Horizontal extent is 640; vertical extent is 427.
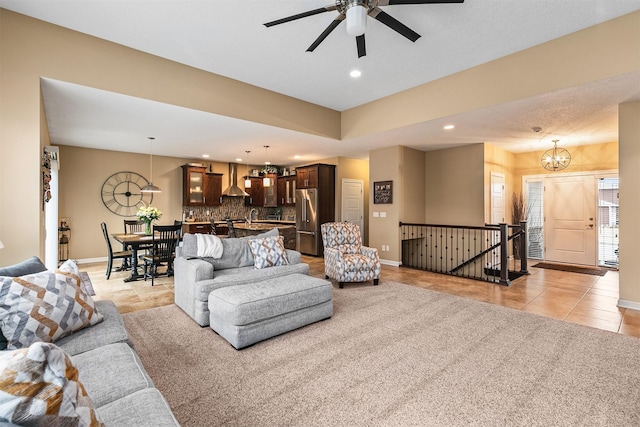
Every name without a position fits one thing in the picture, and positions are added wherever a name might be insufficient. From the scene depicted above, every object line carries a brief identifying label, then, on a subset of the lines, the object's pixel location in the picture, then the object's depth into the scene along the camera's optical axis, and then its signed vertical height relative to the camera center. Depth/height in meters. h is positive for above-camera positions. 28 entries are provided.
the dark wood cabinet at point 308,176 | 7.90 +0.93
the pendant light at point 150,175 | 6.23 +0.96
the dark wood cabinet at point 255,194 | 9.59 +0.54
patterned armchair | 4.81 -0.76
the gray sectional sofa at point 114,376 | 1.19 -0.80
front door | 6.77 -0.24
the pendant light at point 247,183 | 8.41 +0.78
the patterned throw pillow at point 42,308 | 1.63 -0.56
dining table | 5.06 -0.53
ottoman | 2.75 -0.95
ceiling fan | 2.36 +1.60
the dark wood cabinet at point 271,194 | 9.34 +0.54
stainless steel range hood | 9.23 +1.14
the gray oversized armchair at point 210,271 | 3.31 -0.76
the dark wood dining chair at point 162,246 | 5.00 -0.59
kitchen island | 6.39 -0.44
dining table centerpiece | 5.72 -0.08
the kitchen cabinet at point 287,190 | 9.07 +0.63
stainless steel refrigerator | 7.93 -0.33
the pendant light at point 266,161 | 6.79 +1.43
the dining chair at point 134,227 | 6.50 -0.35
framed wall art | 6.87 +0.42
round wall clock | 7.35 +0.45
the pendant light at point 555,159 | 6.11 +1.04
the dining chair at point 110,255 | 5.41 -0.79
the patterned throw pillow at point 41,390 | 0.66 -0.41
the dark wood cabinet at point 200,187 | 8.24 +0.69
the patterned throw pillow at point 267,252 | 4.03 -0.56
